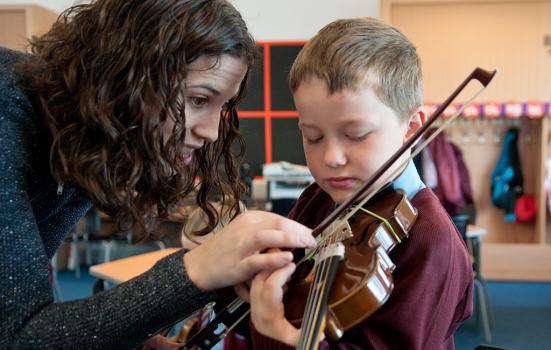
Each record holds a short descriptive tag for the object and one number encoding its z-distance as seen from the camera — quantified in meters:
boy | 0.71
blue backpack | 4.42
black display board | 5.02
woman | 0.65
